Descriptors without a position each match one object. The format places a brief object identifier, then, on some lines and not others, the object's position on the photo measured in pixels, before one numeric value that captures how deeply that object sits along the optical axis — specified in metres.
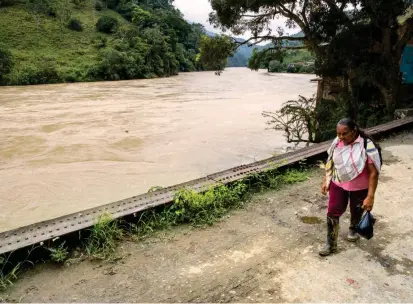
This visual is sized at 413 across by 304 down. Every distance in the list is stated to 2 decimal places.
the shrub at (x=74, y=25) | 51.14
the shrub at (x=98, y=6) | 63.50
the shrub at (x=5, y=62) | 34.41
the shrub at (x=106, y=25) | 53.74
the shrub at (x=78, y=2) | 61.56
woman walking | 3.08
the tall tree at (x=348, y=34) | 10.58
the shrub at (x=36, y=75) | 34.12
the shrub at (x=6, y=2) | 50.32
